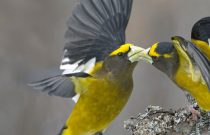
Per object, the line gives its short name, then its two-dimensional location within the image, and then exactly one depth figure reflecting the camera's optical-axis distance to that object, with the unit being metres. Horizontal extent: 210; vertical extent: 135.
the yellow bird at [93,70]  4.72
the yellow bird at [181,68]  4.45
